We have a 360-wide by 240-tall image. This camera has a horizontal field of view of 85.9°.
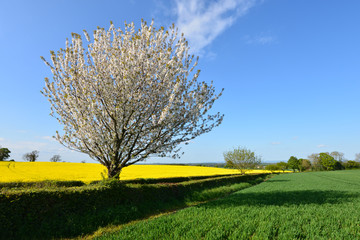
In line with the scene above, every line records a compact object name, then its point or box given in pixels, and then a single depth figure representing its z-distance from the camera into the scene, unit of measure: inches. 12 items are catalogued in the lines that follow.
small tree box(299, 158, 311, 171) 3822.1
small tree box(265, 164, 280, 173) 3454.7
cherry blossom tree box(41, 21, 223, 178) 436.8
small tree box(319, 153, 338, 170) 3699.1
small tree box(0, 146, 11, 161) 2177.9
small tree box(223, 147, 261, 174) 1785.2
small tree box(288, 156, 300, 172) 3786.9
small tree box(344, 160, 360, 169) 3718.0
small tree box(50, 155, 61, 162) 2601.6
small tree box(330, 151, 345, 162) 3920.3
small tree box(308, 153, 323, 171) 3852.1
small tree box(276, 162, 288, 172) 3606.8
